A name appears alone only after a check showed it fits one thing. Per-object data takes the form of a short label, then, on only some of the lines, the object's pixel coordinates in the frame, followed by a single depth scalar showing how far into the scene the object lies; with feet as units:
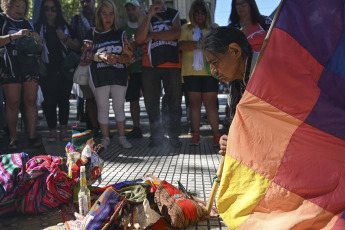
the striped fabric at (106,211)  6.72
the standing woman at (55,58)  15.83
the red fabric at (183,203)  7.34
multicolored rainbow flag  6.21
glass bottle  7.49
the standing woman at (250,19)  13.67
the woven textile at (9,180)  7.91
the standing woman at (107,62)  14.55
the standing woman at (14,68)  13.76
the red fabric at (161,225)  7.35
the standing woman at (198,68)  14.76
